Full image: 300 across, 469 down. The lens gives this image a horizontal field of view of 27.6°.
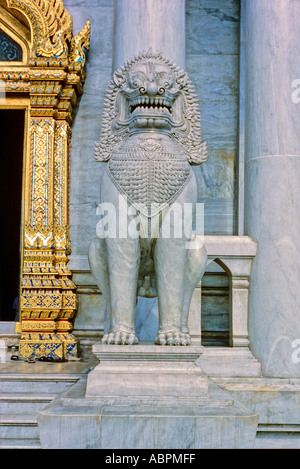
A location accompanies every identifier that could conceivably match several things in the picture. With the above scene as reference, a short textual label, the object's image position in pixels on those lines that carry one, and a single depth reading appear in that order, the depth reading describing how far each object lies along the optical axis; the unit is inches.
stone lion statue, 215.2
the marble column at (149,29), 317.7
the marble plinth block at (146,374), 197.0
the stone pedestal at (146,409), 178.4
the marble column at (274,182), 282.7
